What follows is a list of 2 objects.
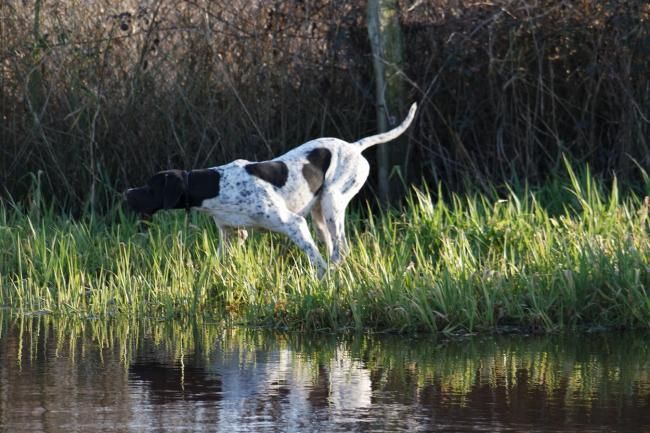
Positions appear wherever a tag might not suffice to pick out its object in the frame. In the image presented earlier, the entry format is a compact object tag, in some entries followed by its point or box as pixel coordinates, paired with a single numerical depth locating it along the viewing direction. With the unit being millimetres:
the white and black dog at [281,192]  18703
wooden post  23781
